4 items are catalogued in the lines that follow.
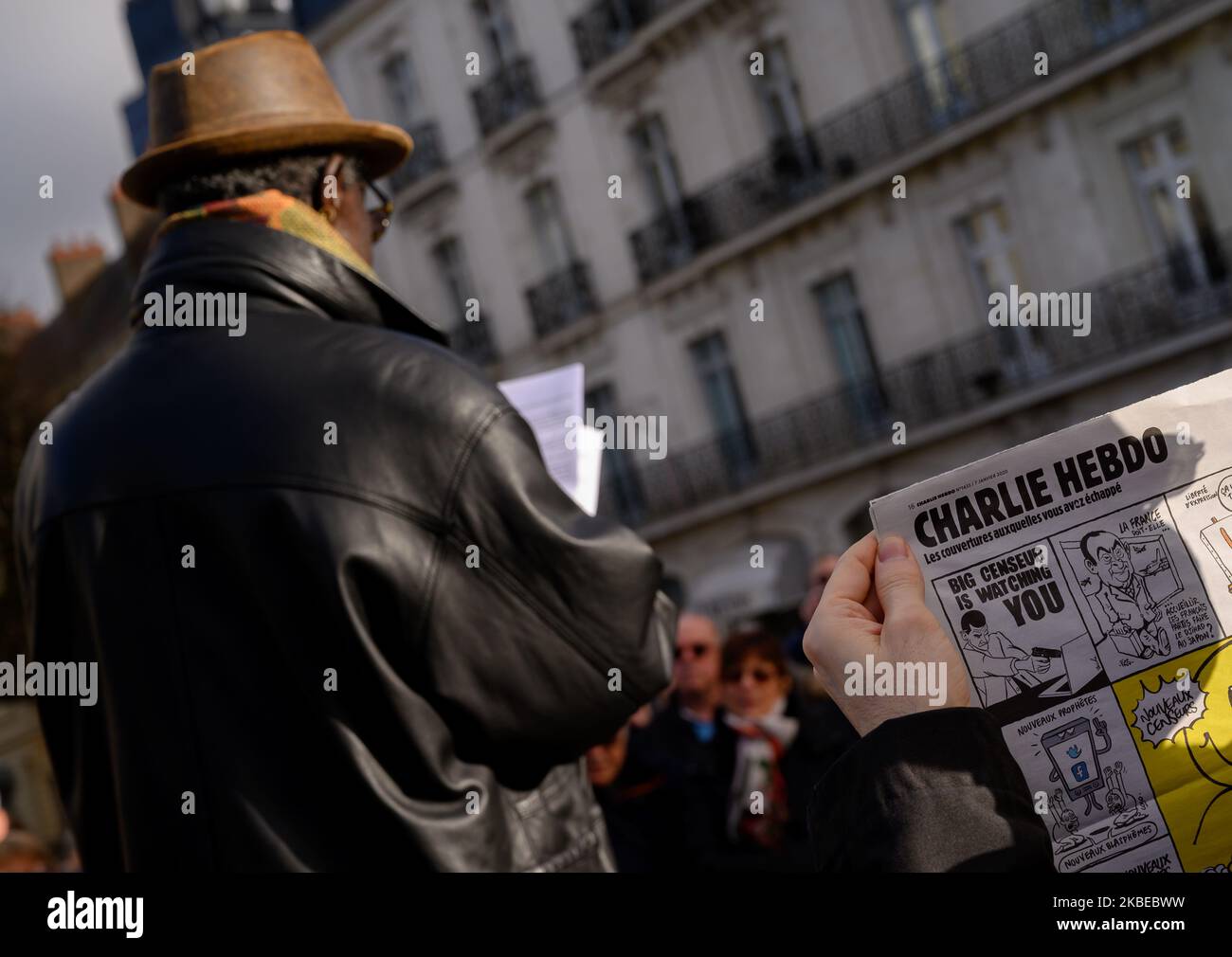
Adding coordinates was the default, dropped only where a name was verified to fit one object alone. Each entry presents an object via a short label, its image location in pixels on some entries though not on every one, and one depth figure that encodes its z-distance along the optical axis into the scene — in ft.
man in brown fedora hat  7.39
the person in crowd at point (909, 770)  4.48
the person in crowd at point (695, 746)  21.07
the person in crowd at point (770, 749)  20.43
